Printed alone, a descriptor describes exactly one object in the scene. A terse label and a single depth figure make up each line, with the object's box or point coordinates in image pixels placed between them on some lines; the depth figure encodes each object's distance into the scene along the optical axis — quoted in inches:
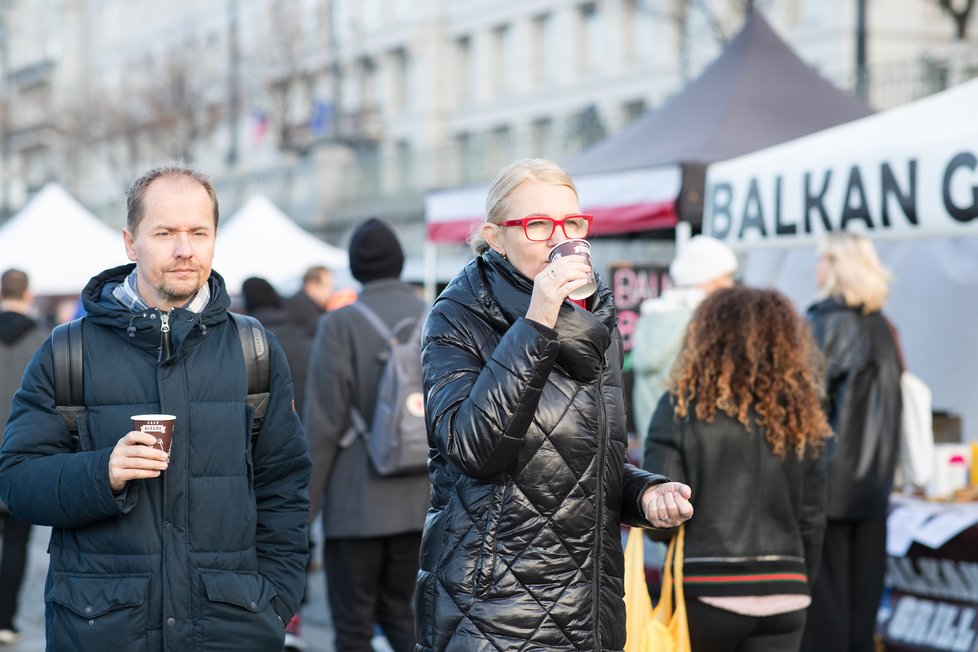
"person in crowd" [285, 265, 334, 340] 402.0
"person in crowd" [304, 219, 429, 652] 210.1
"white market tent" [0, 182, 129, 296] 562.6
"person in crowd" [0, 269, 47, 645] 273.0
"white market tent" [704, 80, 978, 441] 217.2
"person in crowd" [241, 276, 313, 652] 326.6
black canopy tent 320.5
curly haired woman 160.4
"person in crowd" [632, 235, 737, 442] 245.4
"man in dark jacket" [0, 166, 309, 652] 113.8
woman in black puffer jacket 108.3
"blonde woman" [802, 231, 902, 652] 232.7
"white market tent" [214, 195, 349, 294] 600.4
